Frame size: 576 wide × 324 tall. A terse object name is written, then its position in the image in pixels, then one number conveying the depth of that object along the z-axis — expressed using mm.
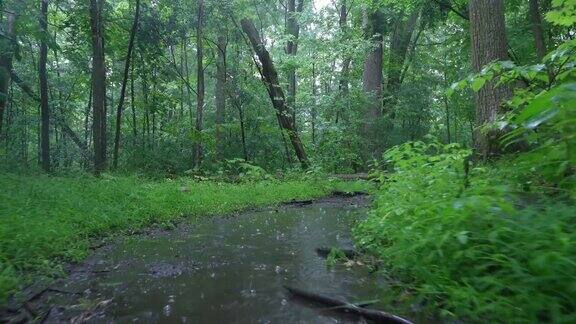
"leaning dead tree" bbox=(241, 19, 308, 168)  14984
